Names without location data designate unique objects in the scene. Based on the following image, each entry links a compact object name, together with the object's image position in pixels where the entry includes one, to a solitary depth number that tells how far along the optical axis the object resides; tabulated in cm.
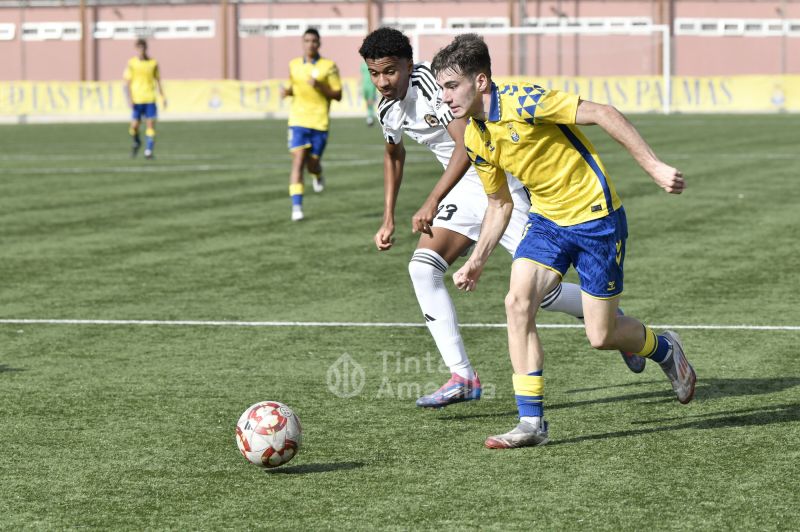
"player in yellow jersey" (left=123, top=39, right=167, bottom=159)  5351
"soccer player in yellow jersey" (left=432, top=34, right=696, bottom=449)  1157
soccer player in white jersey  1365
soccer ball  1118
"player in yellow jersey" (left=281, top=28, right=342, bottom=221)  3264
